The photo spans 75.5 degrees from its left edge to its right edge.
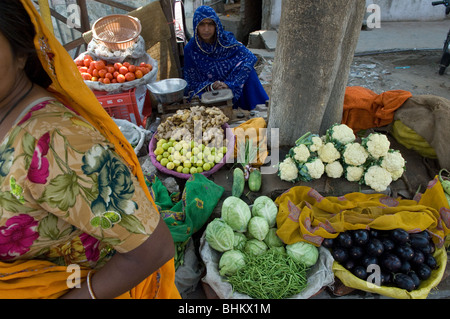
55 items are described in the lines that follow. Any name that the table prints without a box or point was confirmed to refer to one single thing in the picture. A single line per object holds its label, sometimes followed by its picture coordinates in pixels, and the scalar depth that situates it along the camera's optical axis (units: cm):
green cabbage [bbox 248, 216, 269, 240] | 235
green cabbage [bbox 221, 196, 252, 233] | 237
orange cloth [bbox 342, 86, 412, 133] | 310
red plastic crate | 393
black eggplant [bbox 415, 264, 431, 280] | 208
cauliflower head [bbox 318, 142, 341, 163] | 268
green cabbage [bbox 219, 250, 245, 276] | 213
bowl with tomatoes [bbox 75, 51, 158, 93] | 389
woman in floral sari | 82
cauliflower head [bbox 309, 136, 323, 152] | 275
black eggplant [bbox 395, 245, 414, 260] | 211
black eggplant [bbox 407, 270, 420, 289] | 205
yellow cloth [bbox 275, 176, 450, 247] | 222
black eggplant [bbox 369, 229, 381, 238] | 224
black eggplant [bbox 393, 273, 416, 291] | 199
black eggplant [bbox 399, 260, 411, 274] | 209
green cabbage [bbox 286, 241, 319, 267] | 220
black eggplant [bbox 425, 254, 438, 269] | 214
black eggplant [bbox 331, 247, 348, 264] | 217
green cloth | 231
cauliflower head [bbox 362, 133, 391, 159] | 256
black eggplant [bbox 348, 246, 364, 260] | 216
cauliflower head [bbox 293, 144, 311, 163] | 267
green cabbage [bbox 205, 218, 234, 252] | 225
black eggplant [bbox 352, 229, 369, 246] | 217
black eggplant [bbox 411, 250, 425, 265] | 211
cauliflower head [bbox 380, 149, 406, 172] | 254
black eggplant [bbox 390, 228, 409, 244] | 214
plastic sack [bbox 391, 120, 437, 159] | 301
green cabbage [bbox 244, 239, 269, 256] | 230
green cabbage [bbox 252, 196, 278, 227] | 245
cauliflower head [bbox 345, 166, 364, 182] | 265
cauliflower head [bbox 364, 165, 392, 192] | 255
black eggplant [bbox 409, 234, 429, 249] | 216
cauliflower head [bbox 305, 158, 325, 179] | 264
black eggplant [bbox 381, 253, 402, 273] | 206
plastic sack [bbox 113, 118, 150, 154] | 345
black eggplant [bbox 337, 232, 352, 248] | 219
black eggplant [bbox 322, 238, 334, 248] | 226
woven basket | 441
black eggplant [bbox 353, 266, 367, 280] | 208
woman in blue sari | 440
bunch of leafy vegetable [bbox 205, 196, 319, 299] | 203
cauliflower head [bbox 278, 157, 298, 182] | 270
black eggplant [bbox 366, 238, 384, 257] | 212
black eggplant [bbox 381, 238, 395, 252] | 215
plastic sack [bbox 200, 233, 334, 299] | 203
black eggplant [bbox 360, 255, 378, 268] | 211
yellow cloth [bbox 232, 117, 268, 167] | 300
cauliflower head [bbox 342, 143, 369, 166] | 261
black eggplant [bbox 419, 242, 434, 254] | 216
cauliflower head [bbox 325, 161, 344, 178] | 269
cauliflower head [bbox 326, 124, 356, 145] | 273
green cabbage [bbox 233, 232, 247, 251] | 233
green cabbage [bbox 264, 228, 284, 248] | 240
